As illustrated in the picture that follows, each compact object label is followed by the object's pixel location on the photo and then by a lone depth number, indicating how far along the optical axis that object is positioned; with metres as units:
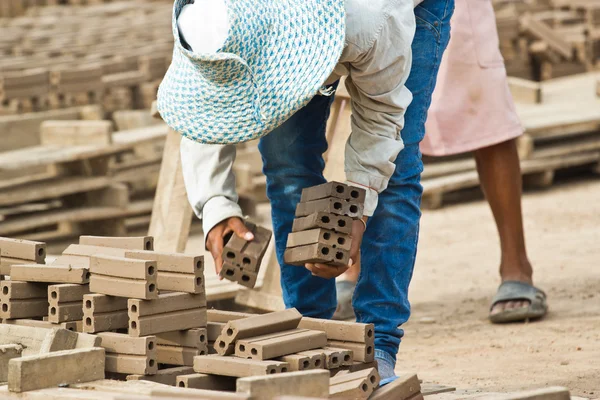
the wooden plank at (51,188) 14.00
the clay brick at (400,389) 5.82
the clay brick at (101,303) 6.35
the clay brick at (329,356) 6.04
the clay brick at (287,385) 4.96
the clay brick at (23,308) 6.77
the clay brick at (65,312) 6.51
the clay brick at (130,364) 6.09
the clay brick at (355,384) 5.61
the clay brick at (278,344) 5.85
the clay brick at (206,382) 5.82
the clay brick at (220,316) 6.85
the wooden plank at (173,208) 9.71
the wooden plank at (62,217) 14.18
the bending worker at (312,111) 5.85
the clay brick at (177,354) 6.35
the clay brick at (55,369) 5.68
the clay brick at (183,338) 6.37
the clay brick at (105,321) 6.36
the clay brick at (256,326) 5.98
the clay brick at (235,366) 5.67
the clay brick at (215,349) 5.98
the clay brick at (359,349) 6.28
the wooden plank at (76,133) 14.17
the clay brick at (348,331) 6.27
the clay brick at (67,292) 6.51
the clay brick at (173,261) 6.37
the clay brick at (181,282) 6.38
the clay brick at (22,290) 6.75
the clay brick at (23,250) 7.09
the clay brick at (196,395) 4.77
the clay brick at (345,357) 6.13
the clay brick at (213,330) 6.57
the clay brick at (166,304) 6.18
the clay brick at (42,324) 6.51
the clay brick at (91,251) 6.85
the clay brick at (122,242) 7.07
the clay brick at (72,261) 6.80
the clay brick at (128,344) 6.10
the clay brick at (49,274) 6.60
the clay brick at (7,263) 7.20
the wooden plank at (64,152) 13.55
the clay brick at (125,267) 6.14
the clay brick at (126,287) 6.14
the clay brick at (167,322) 6.19
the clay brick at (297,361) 5.84
